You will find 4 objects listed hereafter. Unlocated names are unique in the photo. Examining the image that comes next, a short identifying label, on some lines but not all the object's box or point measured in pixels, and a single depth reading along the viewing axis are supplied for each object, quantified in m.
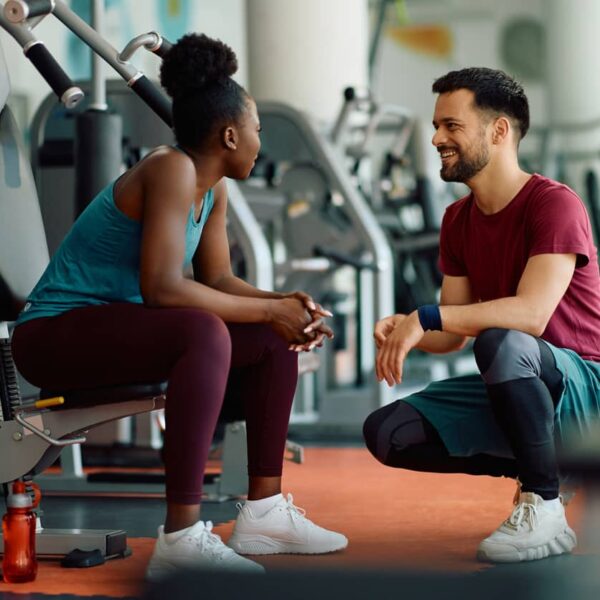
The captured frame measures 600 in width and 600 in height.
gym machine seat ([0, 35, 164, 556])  3.71
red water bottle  3.61
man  3.62
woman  3.47
